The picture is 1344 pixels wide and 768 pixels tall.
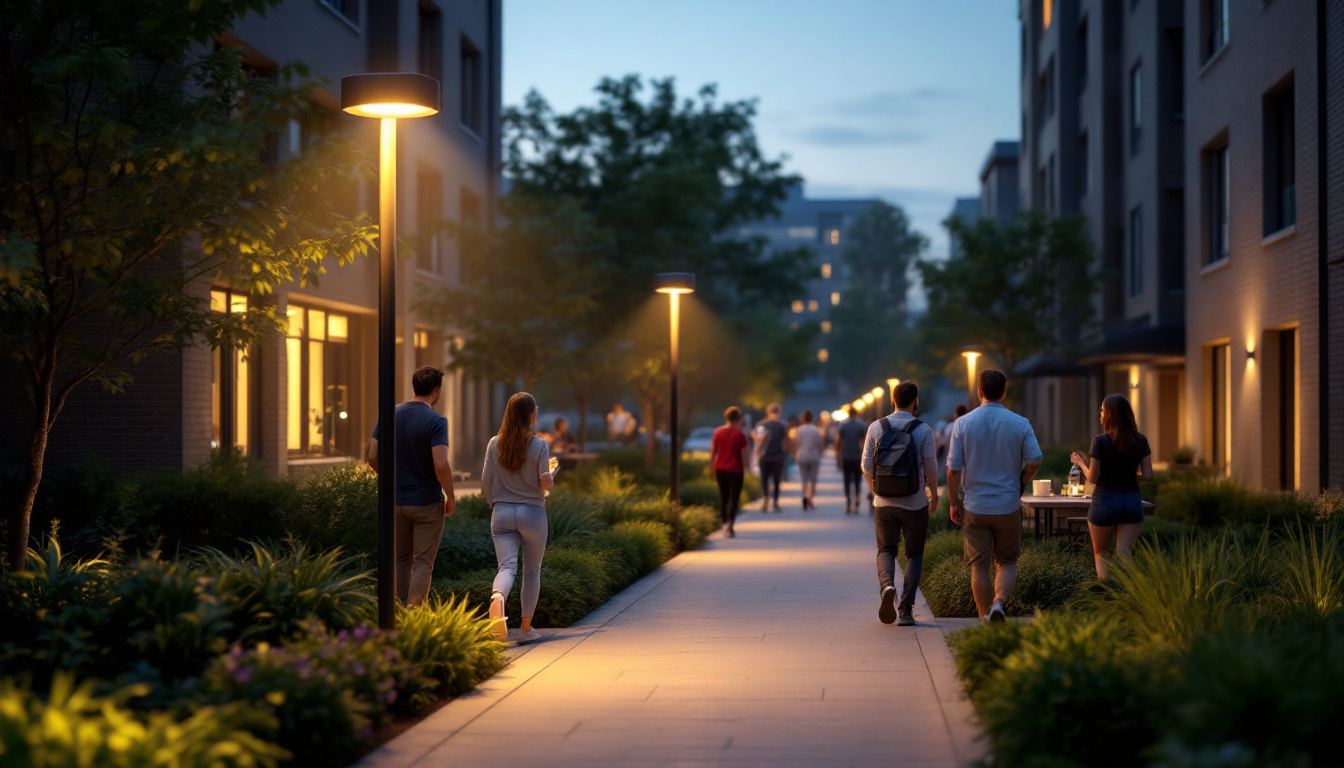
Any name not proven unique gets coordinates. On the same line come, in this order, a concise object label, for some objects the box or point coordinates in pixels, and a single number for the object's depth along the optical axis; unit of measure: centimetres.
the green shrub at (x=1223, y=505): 1536
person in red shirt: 2053
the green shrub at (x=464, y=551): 1302
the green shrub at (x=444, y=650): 794
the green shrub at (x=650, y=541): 1528
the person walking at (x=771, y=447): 2522
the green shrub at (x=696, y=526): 1864
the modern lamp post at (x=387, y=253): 827
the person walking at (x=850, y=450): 2598
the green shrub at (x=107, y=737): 471
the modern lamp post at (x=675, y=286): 1814
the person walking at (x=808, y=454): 2730
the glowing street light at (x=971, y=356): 2518
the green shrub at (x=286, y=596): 761
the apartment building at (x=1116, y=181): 2994
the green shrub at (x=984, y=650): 780
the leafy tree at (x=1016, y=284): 3519
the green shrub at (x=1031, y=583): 1122
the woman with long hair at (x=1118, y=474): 1038
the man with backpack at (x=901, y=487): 1080
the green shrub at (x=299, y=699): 615
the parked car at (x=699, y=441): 5485
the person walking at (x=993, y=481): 998
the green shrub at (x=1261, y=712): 505
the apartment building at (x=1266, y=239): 1784
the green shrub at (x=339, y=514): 1266
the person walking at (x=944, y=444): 2108
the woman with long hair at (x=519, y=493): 1009
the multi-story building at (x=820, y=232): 16988
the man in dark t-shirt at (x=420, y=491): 969
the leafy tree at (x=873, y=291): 13038
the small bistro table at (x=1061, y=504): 1324
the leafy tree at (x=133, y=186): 870
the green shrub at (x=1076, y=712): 604
